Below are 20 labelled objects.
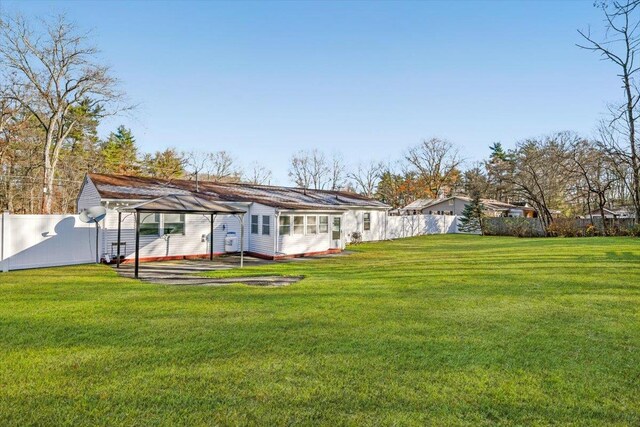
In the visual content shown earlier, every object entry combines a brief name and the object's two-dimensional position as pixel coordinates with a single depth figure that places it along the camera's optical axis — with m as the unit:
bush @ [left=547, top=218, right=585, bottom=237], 23.55
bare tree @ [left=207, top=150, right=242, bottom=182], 43.50
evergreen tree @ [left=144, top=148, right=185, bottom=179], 33.31
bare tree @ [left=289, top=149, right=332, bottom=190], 50.97
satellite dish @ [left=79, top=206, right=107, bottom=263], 11.86
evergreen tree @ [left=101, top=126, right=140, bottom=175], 29.77
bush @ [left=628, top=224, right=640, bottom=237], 20.11
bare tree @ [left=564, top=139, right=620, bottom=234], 25.64
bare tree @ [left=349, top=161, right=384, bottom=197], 51.16
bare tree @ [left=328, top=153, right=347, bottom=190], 51.59
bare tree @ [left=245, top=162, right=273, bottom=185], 47.94
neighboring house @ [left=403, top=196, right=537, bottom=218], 36.03
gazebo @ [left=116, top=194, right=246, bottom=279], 10.12
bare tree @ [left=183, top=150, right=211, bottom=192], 38.08
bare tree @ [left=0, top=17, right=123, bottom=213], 21.03
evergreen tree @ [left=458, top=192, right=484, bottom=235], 30.45
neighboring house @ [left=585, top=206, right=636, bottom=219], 29.98
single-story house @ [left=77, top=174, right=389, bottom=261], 12.96
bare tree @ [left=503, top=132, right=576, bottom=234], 27.44
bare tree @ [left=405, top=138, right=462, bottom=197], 46.62
